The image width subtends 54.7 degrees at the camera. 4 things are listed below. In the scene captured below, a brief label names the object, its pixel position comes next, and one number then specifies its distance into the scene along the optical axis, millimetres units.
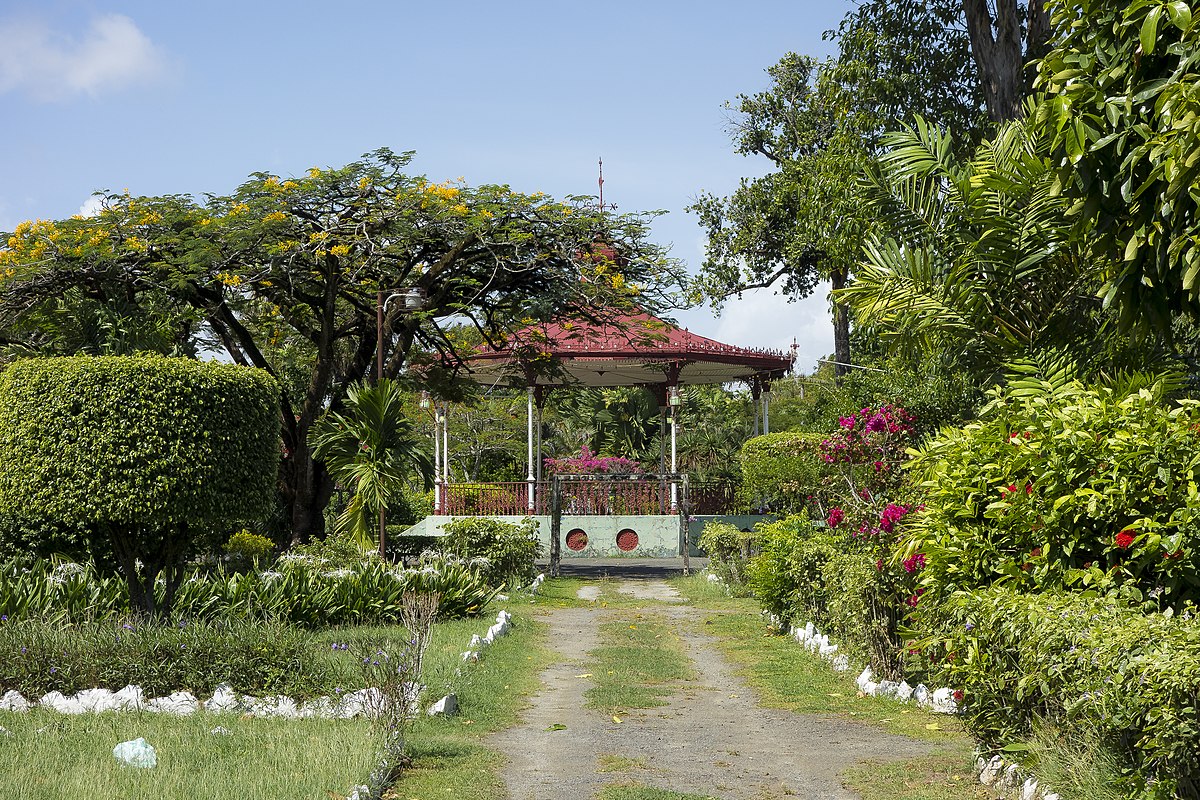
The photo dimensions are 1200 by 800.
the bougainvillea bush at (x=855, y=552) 9125
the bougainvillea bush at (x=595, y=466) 27344
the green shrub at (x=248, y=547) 17641
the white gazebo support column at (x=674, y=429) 24375
